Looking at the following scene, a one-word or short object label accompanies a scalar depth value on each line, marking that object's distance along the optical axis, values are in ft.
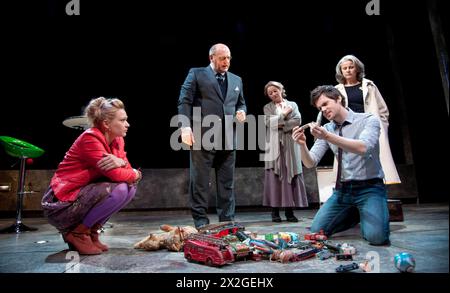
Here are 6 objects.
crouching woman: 6.44
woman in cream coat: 9.66
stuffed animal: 6.68
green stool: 10.25
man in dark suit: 9.41
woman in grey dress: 11.55
